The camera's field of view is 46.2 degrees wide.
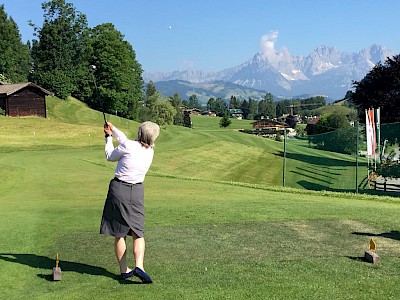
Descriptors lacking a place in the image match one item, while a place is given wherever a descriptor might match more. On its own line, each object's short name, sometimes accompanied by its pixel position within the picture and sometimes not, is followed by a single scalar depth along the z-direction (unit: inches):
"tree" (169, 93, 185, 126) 6515.8
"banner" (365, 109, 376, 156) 1074.1
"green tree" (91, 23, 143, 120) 3587.6
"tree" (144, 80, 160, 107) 4992.6
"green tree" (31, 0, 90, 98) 3432.6
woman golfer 282.5
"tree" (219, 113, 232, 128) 6176.2
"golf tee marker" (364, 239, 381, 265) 304.5
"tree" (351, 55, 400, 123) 1851.6
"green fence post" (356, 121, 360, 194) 1031.6
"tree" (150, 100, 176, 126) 4709.6
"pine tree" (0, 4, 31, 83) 3710.6
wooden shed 2691.9
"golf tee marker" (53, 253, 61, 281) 277.6
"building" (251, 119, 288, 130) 7009.4
